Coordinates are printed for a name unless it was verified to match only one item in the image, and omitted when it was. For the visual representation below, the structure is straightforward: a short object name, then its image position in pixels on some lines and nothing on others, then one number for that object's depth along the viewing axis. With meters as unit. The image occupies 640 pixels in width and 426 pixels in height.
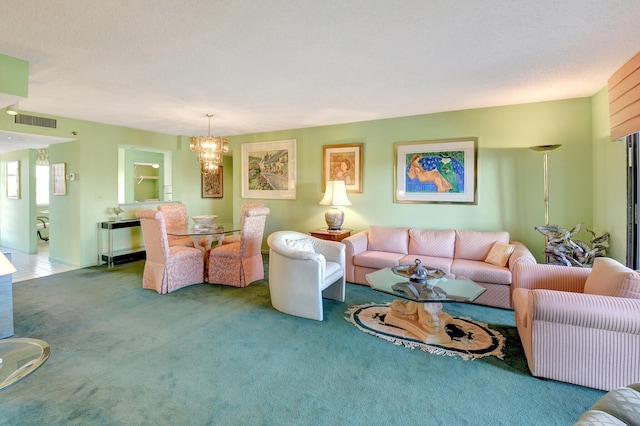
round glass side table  1.45
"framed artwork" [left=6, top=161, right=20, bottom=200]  6.48
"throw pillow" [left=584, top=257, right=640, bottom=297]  1.98
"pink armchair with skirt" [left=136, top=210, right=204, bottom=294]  3.92
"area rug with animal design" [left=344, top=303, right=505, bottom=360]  2.52
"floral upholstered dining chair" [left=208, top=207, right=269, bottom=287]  4.20
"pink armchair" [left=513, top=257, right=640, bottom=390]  1.91
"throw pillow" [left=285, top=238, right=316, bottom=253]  3.57
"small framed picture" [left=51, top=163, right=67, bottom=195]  5.33
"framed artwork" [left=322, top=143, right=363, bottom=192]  5.15
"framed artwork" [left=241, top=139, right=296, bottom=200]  5.87
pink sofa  3.44
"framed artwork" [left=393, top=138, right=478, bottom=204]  4.38
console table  5.30
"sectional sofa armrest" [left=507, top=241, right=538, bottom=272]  3.00
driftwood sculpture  3.32
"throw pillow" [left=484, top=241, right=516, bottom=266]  3.57
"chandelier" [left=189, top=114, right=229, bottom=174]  4.41
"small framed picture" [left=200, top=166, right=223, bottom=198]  7.28
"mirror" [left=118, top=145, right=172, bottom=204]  6.65
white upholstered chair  3.10
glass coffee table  2.56
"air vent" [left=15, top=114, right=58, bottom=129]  4.40
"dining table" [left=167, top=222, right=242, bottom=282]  4.14
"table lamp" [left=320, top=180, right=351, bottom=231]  4.86
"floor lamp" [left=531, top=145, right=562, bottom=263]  3.77
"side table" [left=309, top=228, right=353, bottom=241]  4.68
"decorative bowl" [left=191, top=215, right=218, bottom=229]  4.38
